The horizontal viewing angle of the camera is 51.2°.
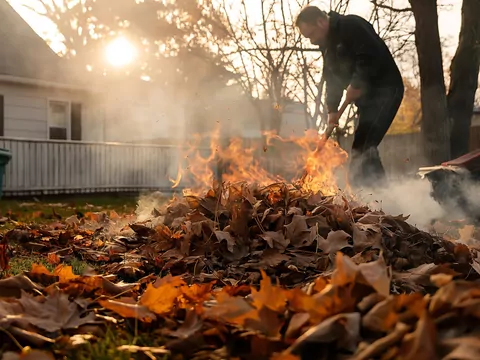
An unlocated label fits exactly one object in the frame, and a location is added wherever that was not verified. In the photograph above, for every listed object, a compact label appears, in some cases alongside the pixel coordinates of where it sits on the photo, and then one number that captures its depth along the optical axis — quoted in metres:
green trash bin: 10.29
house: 14.01
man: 5.75
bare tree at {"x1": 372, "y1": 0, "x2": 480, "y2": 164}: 9.02
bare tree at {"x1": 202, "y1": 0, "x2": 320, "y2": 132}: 13.45
